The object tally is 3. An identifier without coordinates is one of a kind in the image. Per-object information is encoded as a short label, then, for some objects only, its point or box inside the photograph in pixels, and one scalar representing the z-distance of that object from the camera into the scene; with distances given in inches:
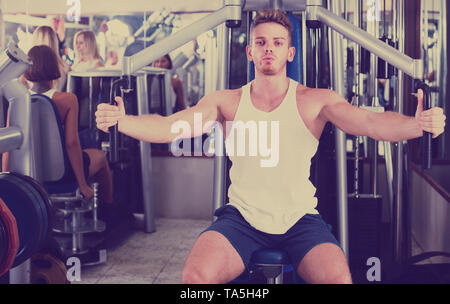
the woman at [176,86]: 170.7
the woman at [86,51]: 165.3
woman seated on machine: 124.9
